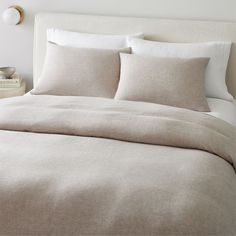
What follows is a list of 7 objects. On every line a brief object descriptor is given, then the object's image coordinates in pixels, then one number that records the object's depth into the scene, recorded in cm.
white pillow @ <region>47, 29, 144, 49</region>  345
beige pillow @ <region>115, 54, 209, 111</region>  298
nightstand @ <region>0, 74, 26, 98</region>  377
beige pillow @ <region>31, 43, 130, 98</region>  319
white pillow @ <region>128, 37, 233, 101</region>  325
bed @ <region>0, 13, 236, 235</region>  172
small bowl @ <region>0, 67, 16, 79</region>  381
